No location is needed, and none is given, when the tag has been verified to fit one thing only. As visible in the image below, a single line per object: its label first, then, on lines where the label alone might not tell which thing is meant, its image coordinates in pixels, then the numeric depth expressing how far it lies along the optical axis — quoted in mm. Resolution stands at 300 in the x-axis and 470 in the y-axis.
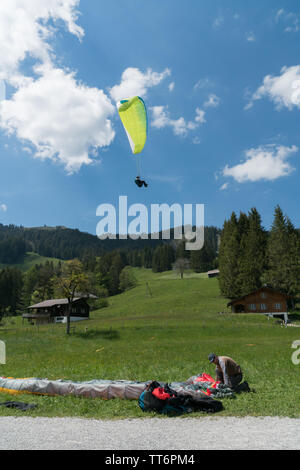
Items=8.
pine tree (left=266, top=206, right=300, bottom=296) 66938
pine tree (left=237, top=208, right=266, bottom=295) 72750
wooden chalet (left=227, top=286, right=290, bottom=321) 62969
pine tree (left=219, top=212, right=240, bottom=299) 77375
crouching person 12570
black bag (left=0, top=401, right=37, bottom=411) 11164
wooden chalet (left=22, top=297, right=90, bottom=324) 82625
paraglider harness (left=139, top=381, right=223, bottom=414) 10023
